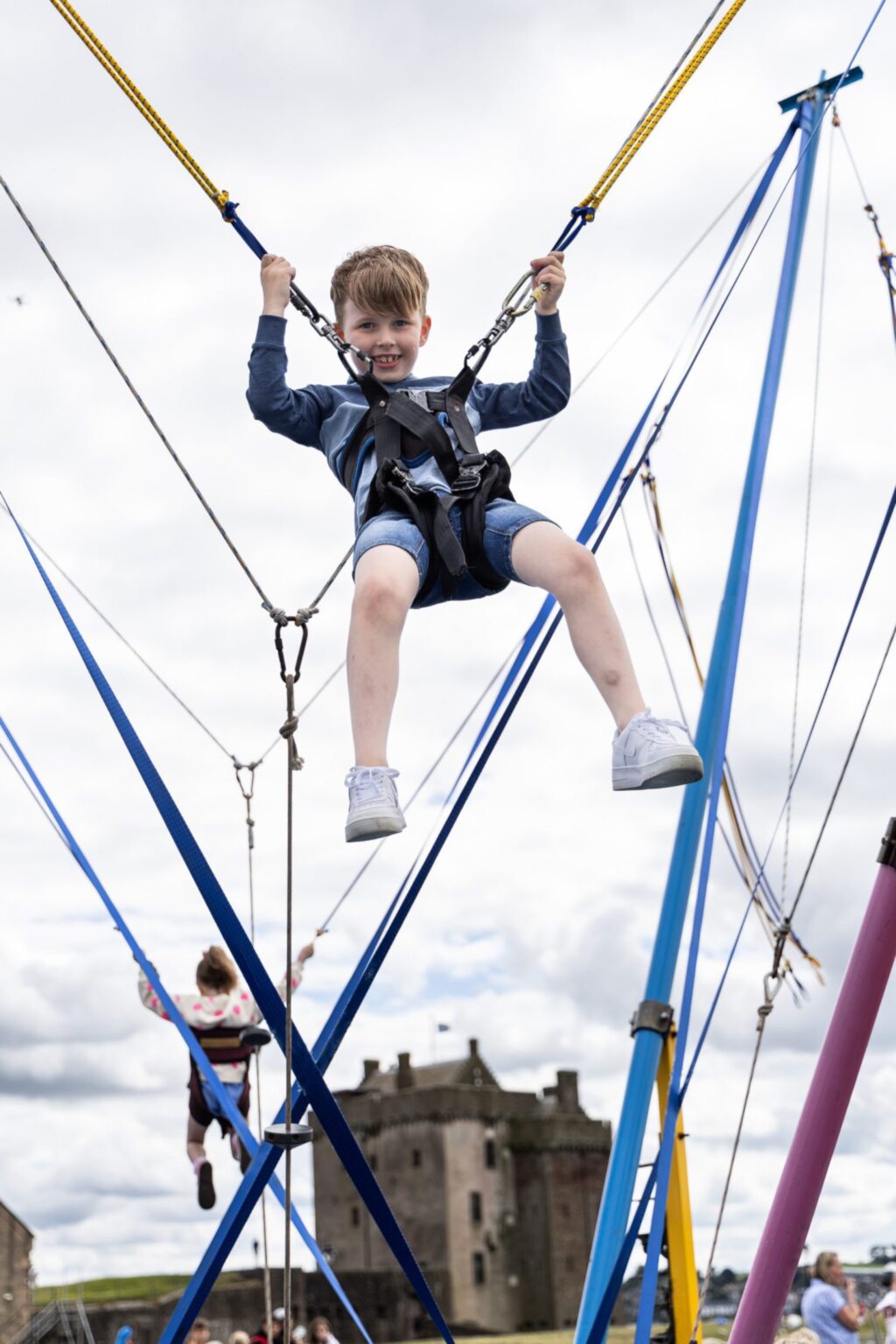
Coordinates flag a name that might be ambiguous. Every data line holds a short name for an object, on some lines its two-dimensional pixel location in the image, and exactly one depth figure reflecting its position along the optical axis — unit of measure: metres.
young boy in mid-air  3.55
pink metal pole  4.28
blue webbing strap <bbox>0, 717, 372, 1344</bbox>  5.39
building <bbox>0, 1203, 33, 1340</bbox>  46.66
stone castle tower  63.66
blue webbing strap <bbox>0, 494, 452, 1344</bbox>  3.75
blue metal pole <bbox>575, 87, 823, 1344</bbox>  6.25
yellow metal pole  6.78
